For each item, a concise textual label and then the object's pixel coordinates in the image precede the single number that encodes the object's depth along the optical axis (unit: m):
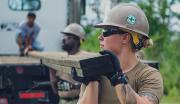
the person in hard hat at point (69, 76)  9.51
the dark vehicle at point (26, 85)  11.37
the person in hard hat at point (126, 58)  5.03
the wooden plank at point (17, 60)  11.73
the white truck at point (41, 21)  15.91
